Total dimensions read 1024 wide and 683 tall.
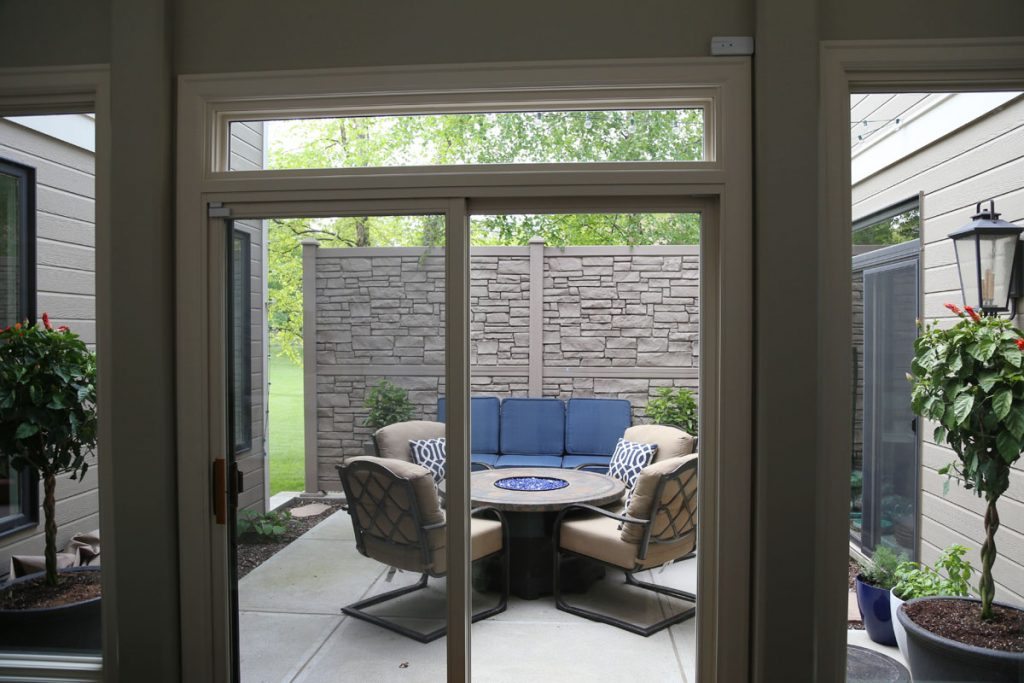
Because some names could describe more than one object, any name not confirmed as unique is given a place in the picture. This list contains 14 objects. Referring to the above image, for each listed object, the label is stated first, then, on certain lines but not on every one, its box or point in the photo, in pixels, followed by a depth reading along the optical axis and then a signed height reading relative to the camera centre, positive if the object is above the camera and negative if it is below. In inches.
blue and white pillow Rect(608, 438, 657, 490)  177.8 -34.2
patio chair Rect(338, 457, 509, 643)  89.0 -25.2
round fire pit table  146.3 -42.7
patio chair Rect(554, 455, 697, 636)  126.0 -40.3
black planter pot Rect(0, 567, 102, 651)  97.0 -44.1
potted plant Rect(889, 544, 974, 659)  91.9 -35.7
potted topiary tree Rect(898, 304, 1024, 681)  82.3 -13.6
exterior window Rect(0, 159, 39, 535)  108.6 +12.9
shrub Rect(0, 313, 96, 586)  98.4 -9.5
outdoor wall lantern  90.1 +10.9
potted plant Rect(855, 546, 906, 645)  92.7 -38.0
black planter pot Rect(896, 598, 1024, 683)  82.5 -42.3
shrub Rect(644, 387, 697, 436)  201.5 -22.4
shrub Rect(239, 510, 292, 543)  92.7 -26.7
